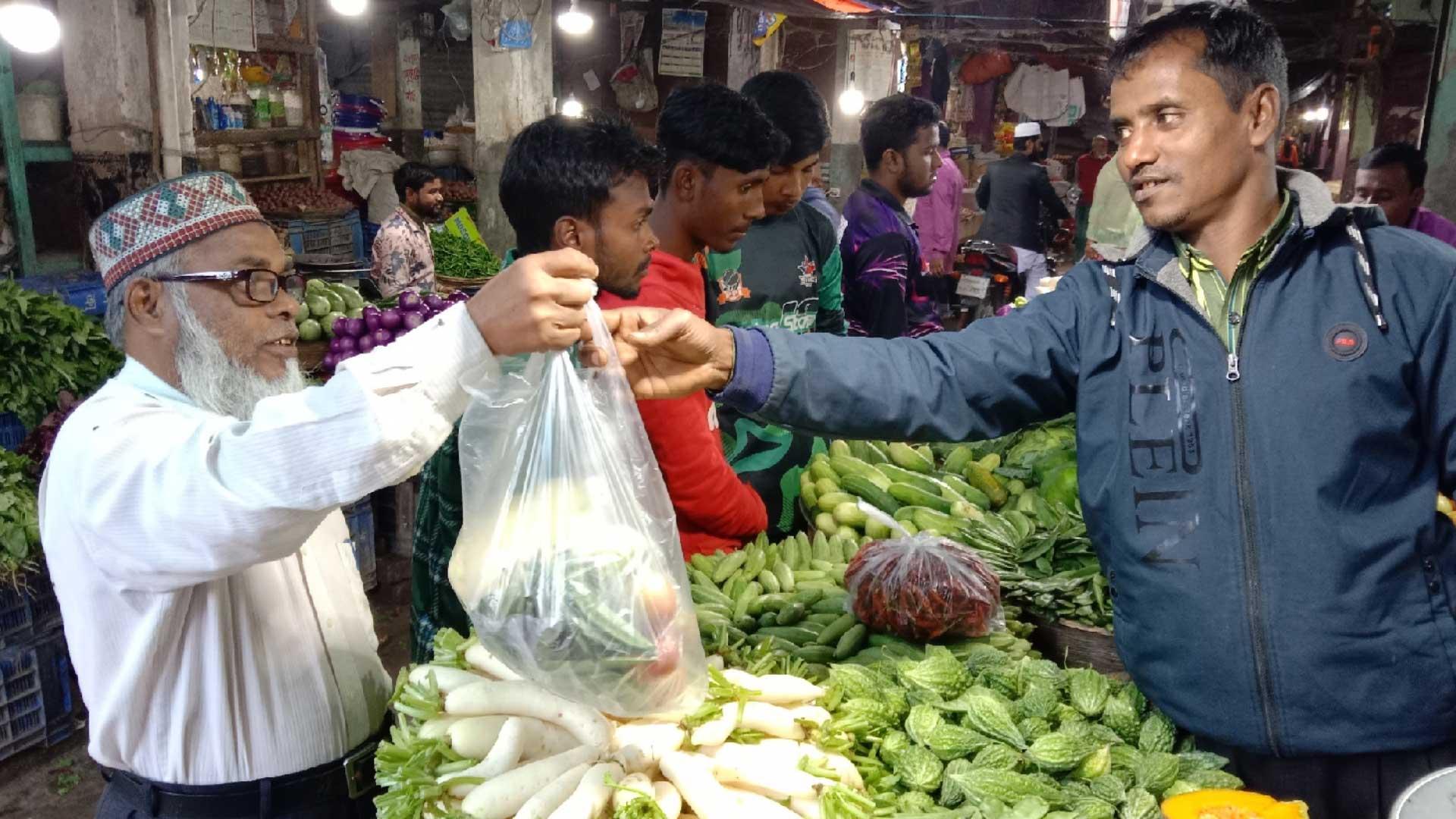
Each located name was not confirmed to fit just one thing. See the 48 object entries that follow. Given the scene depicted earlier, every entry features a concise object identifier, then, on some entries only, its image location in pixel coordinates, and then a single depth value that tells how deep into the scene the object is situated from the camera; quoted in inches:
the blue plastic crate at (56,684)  163.3
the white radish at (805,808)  69.4
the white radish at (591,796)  63.7
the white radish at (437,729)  69.4
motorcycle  436.5
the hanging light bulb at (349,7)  319.0
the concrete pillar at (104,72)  231.3
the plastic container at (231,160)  350.0
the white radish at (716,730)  71.1
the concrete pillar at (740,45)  476.4
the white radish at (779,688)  78.3
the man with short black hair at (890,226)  192.9
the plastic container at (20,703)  157.6
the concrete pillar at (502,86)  348.8
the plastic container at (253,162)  363.3
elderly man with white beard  56.0
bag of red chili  94.0
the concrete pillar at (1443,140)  215.6
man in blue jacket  67.6
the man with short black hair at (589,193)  101.9
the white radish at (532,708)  68.7
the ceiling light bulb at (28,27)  189.5
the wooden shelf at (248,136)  329.7
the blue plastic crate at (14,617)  156.6
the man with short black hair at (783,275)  142.6
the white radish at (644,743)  69.0
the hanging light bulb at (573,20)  347.6
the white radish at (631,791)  65.6
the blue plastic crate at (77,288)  204.7
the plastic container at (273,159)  373.7
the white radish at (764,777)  69.8
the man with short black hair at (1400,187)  204.8
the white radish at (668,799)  66.6
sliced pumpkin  60.6
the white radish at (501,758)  66.7
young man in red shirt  113.4
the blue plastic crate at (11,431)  173.2
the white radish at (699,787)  66.5
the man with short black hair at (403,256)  270.8
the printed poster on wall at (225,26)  302.9
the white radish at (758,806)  67.3
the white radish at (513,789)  64.2
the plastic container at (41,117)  227.3
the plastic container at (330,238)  355.3
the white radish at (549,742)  69.5
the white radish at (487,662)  73.9
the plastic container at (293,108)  371.4
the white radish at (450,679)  72.4
